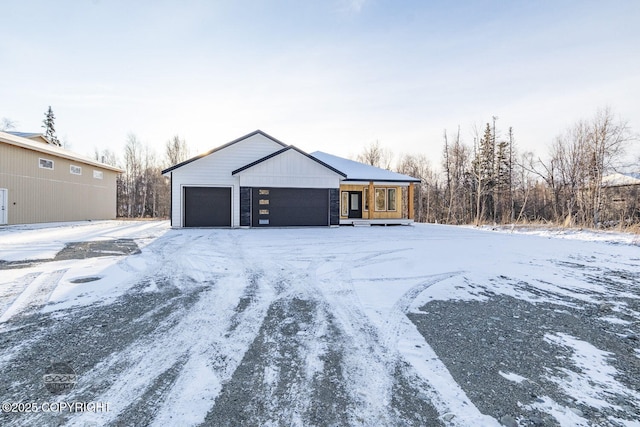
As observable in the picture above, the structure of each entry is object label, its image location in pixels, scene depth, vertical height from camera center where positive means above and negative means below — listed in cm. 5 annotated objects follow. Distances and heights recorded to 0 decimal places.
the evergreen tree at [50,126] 3522 +1080
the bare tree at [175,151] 3609 +788
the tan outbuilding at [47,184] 1462 +167
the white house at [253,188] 1486 +133
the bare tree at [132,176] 3384 +456
